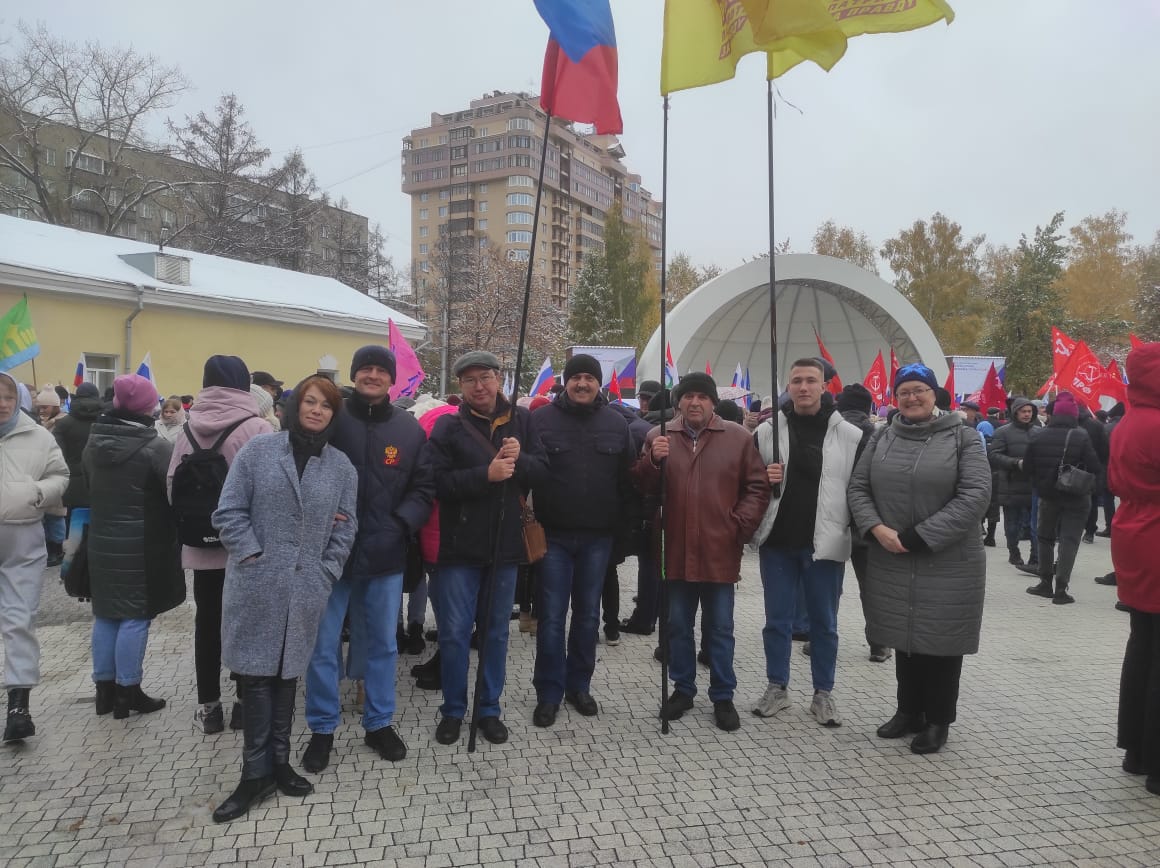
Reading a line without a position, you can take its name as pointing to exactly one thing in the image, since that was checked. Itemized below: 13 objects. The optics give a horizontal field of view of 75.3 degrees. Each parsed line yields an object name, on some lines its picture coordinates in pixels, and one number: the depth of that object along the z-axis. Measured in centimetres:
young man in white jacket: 441
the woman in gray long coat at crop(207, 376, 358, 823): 340
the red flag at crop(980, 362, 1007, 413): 1359
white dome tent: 2491
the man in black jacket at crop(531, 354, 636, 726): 444
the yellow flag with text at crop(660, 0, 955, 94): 406
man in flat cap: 413
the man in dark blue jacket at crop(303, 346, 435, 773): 384
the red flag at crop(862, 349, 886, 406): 1565
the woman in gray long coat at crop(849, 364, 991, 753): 401
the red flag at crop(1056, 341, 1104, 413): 945
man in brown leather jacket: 438
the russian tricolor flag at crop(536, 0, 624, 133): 414
